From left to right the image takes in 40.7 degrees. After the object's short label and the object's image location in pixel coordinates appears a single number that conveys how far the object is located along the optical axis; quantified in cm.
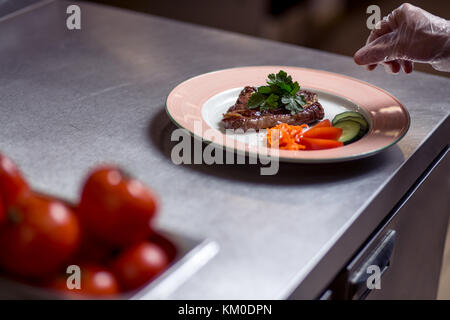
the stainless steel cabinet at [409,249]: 92
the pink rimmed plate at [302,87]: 94
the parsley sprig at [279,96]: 109
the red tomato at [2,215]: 65
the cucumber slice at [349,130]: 103
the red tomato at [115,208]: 65
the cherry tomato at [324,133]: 102
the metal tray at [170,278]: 62
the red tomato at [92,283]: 63
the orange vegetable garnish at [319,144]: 99
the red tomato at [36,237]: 62
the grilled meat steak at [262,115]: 106
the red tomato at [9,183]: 70
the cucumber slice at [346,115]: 110
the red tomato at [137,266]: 66
